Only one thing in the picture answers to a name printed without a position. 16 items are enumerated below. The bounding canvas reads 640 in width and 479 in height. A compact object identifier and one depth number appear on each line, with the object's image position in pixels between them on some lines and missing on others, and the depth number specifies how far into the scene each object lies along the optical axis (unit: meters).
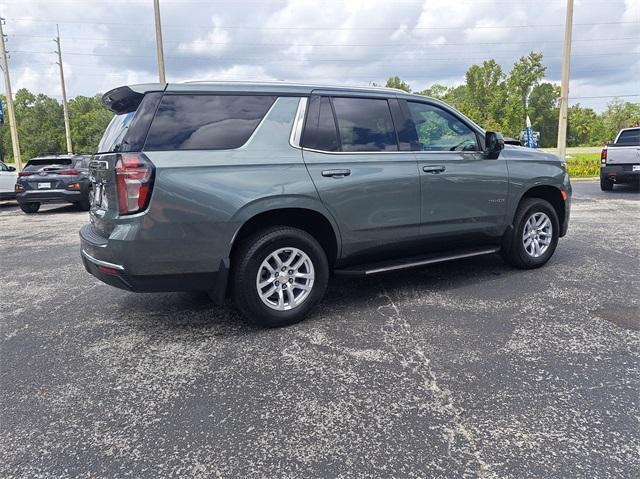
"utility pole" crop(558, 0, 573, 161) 17.73
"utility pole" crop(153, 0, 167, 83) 18.08
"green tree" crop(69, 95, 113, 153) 73.00
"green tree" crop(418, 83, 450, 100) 79.82
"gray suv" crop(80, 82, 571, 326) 3.35
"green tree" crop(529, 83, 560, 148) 71.31
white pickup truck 12.39
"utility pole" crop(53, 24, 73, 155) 37.12
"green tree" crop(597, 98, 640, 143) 84.53
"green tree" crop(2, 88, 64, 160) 84.38
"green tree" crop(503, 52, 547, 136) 57.56
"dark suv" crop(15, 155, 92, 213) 11.80
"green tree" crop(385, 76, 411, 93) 67.49
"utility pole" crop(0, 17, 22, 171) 24.55
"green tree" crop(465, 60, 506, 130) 57.88
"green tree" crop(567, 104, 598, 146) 86.25
